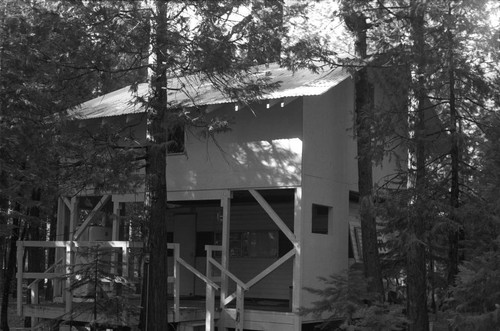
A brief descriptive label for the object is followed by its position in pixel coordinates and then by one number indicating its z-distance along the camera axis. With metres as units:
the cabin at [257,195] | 13.70
